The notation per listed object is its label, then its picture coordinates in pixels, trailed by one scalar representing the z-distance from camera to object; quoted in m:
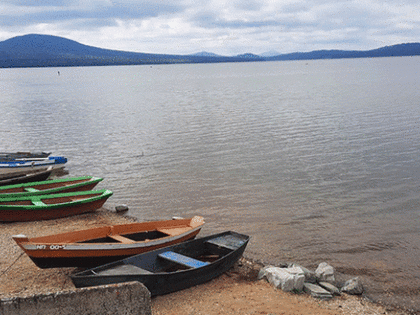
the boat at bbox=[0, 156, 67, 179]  22.55
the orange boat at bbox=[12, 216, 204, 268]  10.51
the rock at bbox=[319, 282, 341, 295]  11.02
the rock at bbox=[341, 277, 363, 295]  11.17
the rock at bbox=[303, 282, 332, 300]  10.67
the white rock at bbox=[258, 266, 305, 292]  10.92
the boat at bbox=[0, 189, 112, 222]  16.19
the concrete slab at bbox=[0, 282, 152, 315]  6.83
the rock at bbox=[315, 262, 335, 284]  11.59
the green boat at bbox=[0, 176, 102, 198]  17.40
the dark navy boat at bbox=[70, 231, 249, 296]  9.76
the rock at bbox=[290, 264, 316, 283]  11.52
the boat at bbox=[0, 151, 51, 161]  24.75
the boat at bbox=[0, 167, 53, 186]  18.91
